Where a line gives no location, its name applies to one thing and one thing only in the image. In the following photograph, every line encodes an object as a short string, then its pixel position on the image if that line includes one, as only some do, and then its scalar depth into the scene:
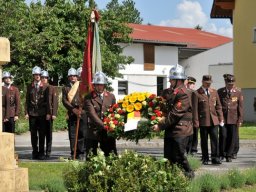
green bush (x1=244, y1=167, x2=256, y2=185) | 9.80
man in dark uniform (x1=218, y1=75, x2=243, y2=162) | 14.02
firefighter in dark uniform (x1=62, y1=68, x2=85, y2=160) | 13.46
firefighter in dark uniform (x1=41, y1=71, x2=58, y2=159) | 14.05
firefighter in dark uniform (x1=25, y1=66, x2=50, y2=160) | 14.09
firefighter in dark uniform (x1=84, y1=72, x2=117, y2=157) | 9.97
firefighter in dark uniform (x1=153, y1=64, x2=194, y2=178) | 9.23
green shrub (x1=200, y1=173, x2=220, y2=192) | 8.92
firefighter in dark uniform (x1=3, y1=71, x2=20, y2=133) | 14.45
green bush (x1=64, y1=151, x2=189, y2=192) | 6.79
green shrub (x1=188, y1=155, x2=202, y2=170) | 11.72
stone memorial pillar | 7.34
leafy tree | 24.50
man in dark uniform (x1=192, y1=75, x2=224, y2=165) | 13.18
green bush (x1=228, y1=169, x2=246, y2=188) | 9.57
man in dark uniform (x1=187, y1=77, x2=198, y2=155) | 14.59
